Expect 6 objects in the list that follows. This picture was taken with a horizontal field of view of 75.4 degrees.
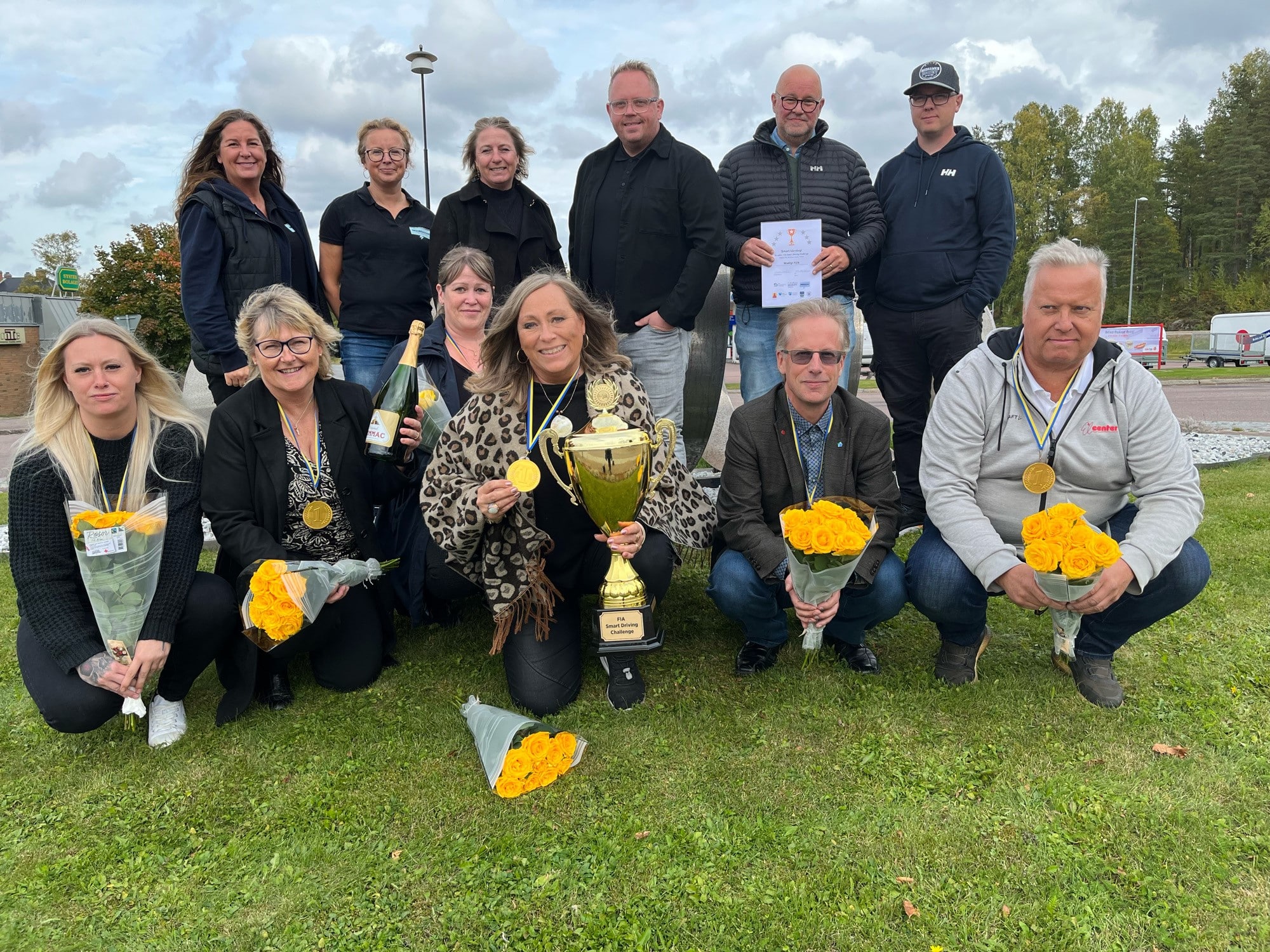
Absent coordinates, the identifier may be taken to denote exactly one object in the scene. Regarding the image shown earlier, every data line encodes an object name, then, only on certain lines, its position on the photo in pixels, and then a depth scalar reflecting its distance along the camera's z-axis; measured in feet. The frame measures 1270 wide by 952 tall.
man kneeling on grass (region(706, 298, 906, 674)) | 10.83
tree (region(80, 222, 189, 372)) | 65.67
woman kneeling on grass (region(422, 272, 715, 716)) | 10.77
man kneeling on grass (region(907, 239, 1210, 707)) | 9.84
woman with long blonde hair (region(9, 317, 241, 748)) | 9.85
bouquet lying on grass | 8.95
